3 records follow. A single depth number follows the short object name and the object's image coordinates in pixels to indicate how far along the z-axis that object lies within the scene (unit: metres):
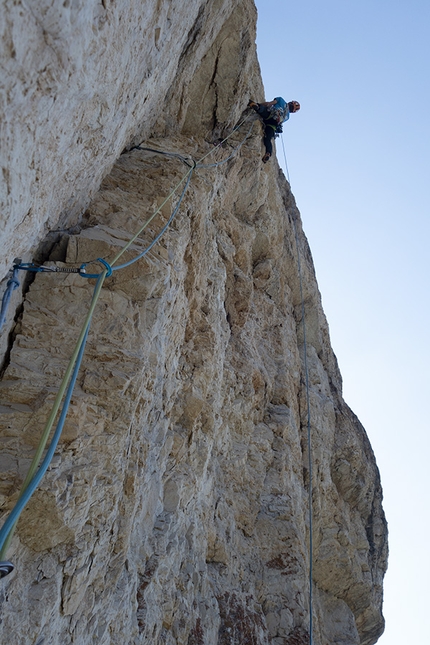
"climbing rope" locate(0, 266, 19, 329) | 3.03
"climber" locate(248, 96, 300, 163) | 8.68
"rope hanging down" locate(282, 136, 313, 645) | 5.28
